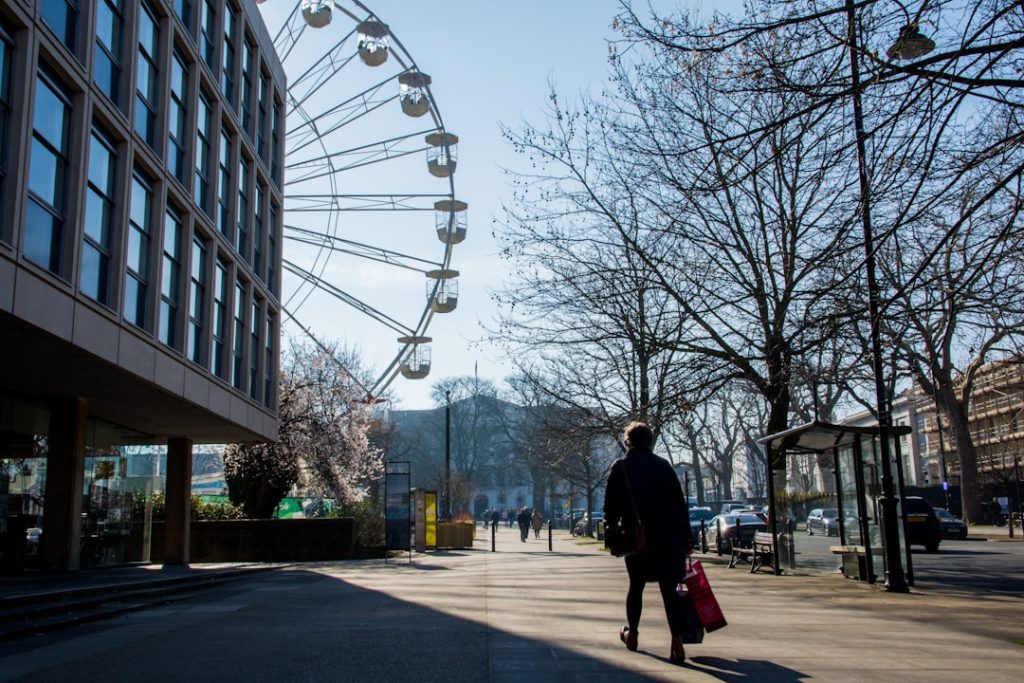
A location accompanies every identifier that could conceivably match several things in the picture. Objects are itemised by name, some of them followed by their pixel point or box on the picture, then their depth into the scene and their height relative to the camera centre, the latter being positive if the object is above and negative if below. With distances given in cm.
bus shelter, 1501 +25
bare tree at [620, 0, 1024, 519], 877 +399
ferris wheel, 3455 +1347
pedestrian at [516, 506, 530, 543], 4750 -9
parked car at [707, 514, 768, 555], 2947 -38
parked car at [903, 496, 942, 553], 2792 -49
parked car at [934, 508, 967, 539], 3519 -56
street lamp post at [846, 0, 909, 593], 1212 +105
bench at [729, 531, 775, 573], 1923 -71
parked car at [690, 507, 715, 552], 3684 -13
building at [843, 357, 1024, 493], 5241 +520
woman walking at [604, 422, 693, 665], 706 -1
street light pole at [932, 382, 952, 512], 4225 +471
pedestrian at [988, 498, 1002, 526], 5153 +7
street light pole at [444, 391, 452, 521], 5431 +270
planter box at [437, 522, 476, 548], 3747 -51
